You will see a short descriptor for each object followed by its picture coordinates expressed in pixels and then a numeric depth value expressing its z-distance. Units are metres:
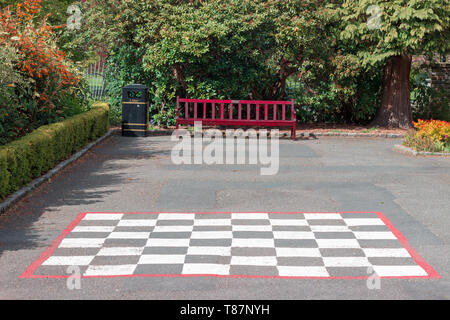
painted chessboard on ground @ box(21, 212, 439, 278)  6.27
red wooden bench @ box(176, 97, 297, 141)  18.00
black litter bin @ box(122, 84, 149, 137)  18.05
